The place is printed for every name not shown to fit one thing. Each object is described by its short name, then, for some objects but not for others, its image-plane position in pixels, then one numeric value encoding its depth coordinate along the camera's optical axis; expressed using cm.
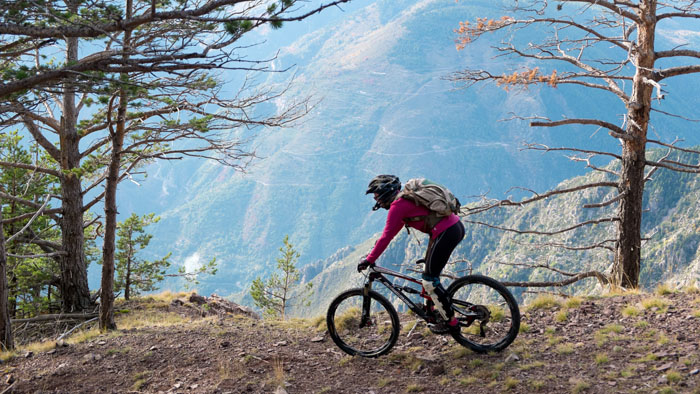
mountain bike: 609
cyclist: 575
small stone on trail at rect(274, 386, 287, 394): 585
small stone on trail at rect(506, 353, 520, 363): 603
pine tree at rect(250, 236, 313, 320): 2969
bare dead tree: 1016
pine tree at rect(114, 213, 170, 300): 2294
